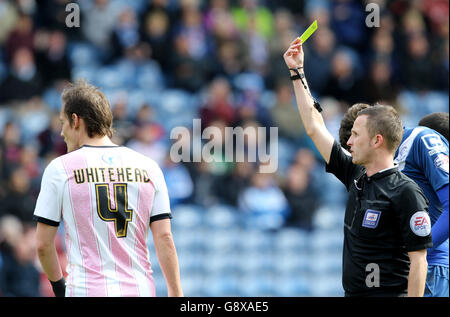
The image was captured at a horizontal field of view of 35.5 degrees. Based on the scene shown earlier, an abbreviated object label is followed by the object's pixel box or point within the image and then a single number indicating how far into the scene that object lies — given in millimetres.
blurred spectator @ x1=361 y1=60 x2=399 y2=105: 11844
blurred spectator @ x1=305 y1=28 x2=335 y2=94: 12086
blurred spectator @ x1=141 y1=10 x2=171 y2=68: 12352
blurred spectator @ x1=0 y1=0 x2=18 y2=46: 12531
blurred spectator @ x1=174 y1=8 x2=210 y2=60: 12297
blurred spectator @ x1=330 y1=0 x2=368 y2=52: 13125
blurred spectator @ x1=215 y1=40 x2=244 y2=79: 12156
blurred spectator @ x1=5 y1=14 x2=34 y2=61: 12258
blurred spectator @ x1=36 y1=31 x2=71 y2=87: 12047
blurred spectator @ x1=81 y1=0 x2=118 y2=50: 12703
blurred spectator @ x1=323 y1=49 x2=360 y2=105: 12039
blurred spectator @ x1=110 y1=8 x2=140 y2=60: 12422
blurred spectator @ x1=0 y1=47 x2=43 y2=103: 11625
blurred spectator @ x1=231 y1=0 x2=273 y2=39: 12836
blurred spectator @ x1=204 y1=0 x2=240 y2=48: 12461
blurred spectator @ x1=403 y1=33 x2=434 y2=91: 12586
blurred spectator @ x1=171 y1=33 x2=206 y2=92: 11984
